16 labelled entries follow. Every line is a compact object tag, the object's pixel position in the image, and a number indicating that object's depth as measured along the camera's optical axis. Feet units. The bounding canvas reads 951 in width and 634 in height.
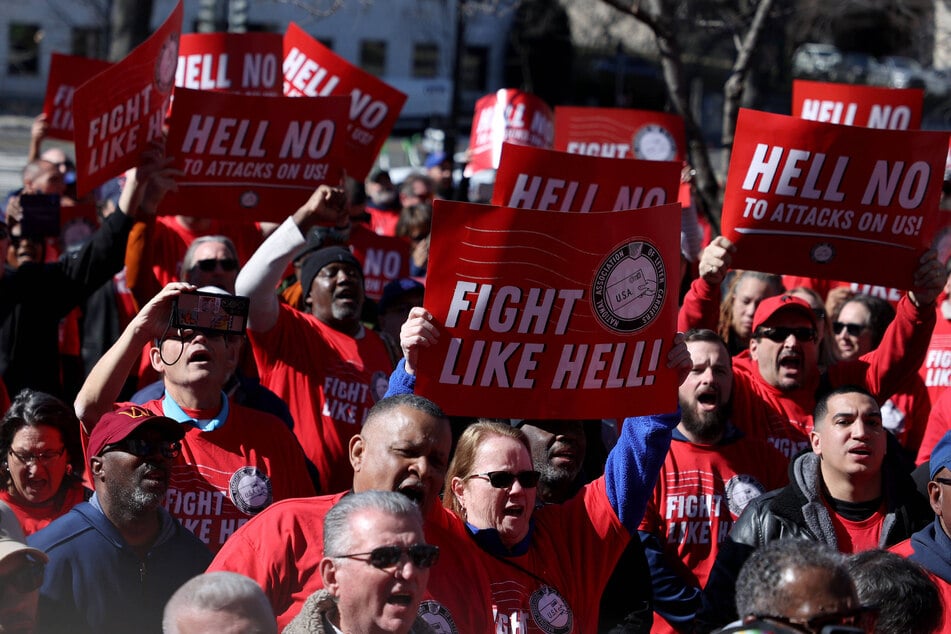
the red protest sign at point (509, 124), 73.46
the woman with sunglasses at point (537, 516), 27.84
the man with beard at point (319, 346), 37.06
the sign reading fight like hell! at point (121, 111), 41.70
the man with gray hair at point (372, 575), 22.63
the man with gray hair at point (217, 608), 20.71
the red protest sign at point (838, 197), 38.63
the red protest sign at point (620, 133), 62.80
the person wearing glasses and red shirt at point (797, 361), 38.73
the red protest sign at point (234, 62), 56.13
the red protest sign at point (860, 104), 56.75
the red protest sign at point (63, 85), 63.72
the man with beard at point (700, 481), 33.22
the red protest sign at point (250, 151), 44.01
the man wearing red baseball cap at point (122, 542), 26.58
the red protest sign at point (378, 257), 59.82
